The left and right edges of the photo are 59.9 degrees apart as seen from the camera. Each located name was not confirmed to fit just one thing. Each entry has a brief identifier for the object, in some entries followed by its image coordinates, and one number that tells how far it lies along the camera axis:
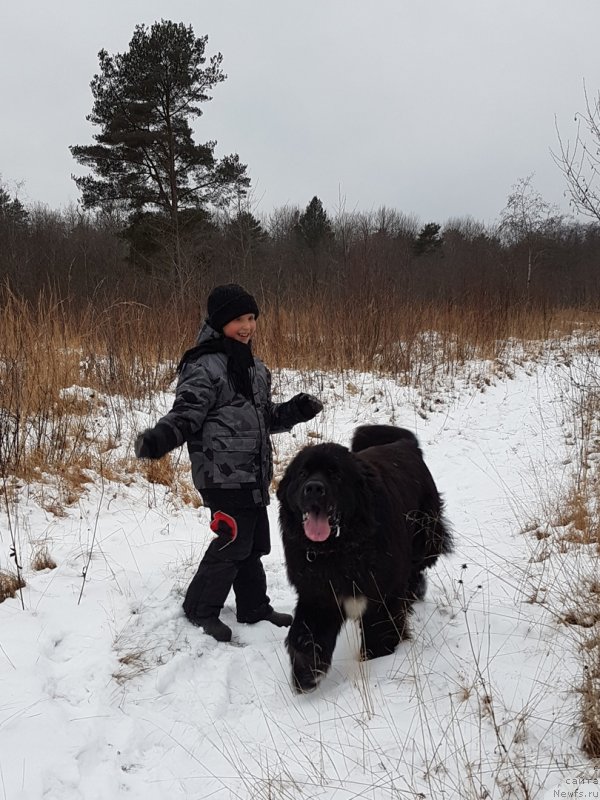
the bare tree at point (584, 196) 4.46
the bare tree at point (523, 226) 16.36
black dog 2.45
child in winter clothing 2.76
